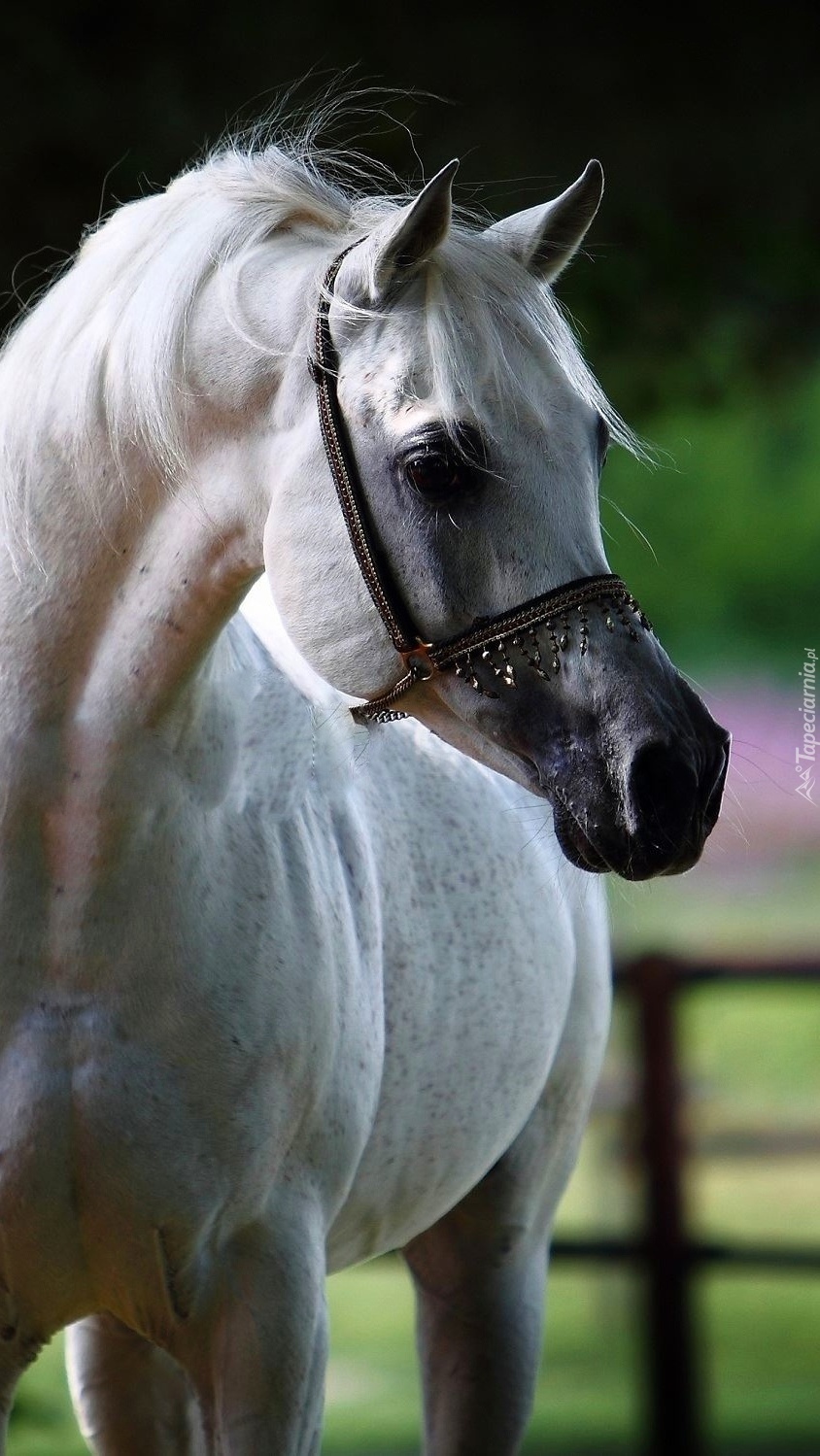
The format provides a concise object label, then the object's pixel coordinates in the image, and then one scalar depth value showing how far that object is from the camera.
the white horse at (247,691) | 7.56
